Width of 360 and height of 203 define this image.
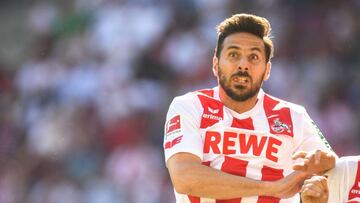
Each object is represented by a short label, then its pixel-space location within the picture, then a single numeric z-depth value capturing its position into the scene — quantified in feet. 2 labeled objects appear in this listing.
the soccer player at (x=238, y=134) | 39.19
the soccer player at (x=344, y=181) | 38.83
